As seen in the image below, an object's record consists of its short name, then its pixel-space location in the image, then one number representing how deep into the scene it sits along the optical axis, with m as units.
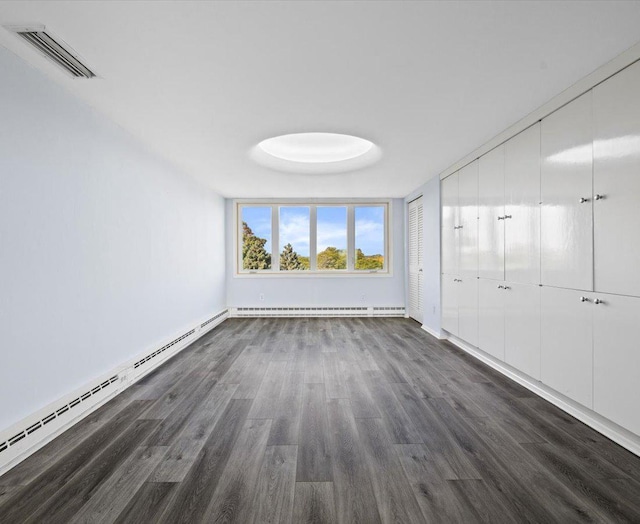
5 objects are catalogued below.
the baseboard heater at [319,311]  6.24
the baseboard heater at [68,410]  1.78
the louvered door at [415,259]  5.56
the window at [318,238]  6.38
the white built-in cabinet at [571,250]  1.89
